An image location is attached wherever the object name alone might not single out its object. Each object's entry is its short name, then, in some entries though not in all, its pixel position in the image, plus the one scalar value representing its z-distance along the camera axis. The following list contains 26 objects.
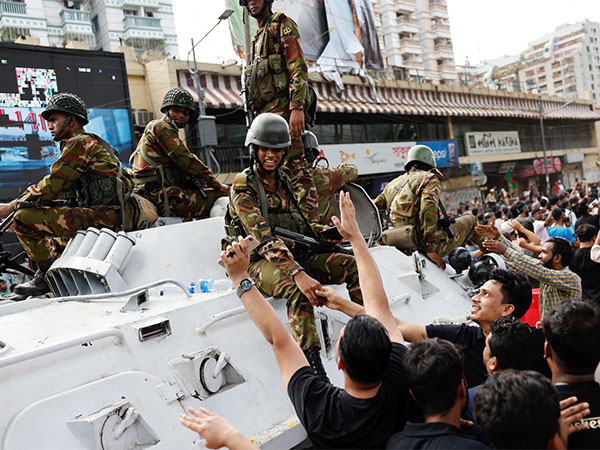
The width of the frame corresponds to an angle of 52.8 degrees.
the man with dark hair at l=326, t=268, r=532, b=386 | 3.01
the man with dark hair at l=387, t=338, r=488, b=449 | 1.86
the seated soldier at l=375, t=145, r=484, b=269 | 5.91
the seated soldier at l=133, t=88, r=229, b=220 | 5.14
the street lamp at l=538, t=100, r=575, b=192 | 33.06
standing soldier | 4.83
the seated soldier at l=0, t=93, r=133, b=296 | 4.39
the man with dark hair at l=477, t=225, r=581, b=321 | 4.18
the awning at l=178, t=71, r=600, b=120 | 18.11
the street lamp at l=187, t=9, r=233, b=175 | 10.77
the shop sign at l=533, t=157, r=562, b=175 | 35.34
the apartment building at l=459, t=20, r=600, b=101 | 89.09
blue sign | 26.78
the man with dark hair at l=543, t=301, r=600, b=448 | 2.10
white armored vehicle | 2.38
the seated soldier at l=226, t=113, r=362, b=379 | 3.35
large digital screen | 13.09
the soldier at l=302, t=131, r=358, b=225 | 5.03
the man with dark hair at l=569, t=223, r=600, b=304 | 5.27
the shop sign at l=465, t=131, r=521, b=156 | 30.75
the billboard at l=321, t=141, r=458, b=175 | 21.28
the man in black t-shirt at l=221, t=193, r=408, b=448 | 2.07
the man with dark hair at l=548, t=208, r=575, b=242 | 7.97
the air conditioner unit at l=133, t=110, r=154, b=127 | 16.75
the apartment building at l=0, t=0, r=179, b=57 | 34.81
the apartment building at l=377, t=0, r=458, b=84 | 48.59
